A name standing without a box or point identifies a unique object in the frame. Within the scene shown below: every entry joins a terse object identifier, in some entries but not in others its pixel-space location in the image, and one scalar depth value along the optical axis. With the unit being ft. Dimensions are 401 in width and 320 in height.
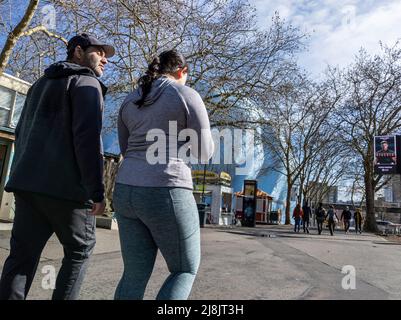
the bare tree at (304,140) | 102.89
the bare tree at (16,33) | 28.78
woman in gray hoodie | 6.48
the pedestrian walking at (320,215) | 65.82
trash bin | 60.27
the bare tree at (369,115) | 88.74
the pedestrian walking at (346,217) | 83.33
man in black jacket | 7.22
